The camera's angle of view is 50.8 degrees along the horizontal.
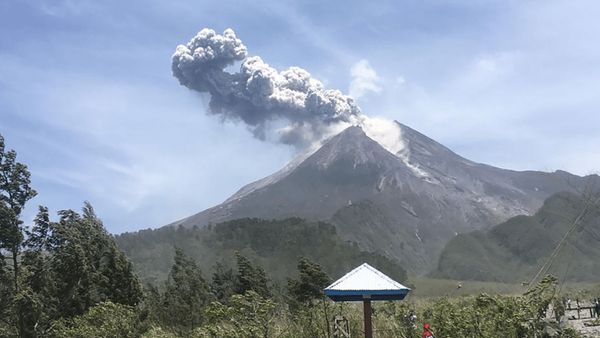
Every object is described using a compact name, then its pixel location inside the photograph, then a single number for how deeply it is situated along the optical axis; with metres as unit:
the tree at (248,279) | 43.32
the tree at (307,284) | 38.97
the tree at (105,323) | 20.25
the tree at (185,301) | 30.52
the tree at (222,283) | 49.42
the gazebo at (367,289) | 12.35
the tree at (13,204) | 26.28
